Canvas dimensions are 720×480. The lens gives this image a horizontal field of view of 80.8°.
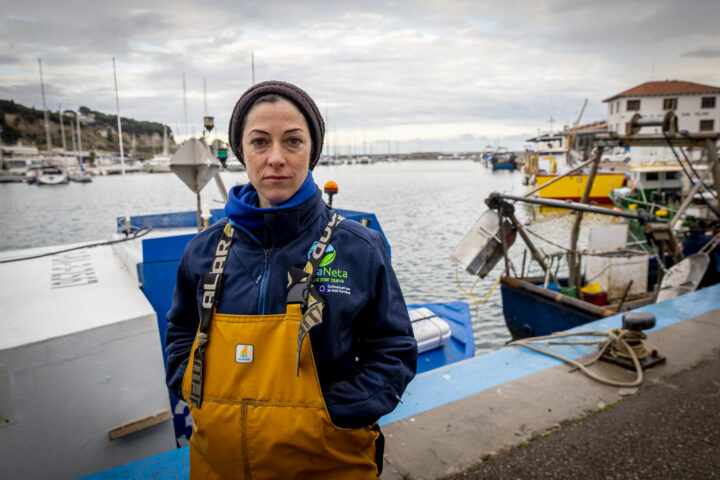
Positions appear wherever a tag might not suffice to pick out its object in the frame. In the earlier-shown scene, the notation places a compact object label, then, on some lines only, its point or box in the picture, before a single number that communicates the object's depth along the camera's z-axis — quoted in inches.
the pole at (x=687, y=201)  305.3
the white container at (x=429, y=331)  221.3
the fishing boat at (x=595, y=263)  295.0
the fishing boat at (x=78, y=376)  107.8
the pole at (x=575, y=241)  353.1
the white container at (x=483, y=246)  328.8
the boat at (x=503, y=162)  4010.8
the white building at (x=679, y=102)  2037.4
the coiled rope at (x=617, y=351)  154.6
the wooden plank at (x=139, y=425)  122.7
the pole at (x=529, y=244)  333.4
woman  58.1
